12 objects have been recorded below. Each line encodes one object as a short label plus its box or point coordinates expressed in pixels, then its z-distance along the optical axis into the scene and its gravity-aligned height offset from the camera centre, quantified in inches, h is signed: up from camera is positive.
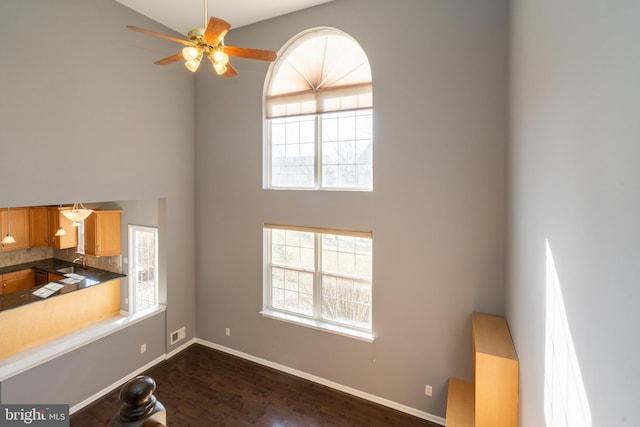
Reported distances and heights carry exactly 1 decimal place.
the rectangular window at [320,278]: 151.9 -38.4
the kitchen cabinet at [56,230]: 236.1 -20.2
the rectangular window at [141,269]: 225.8 -48.0
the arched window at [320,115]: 148.2 +48.3
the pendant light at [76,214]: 184.5 -5.0
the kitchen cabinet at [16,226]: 230.2 -16.0
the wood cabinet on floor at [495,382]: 95.6 -55.8
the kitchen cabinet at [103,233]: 224.1 -20.8
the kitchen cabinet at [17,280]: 228.8 -58.9
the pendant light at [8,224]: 230.0 -14.2
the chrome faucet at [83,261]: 255.8 -46.8
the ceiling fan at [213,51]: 87.5 +48.3
